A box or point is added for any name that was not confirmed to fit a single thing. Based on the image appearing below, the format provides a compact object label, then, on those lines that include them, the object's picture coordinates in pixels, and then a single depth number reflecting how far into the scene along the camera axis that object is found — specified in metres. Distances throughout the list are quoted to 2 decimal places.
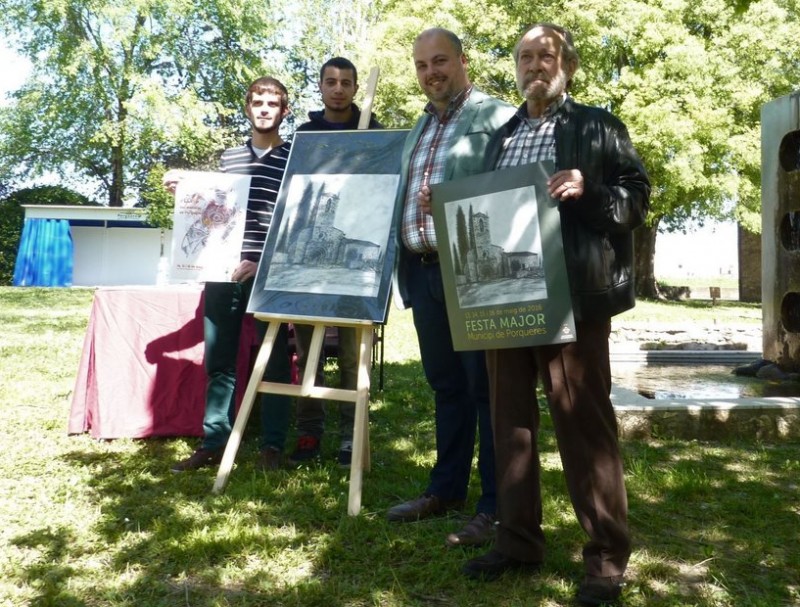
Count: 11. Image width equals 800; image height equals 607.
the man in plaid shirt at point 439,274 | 3.41
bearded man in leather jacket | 2.70
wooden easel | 3.92
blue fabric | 28.42
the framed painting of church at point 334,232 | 3.92
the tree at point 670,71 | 20.91
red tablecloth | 5.32
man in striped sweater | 4.43
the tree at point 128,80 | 28.83
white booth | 28.53
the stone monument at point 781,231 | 7.29
